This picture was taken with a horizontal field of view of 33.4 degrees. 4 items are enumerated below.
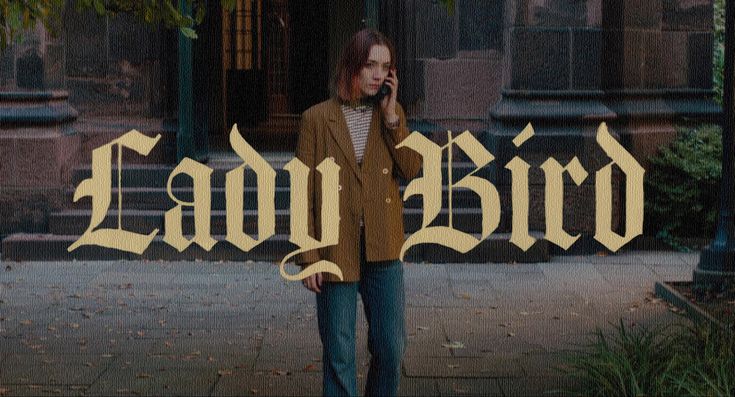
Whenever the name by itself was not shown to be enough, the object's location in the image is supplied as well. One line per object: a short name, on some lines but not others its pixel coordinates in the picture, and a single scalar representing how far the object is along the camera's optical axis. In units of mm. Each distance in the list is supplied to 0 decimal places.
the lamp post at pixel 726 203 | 9609
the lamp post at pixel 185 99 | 12883
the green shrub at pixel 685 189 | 12586
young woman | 5133
